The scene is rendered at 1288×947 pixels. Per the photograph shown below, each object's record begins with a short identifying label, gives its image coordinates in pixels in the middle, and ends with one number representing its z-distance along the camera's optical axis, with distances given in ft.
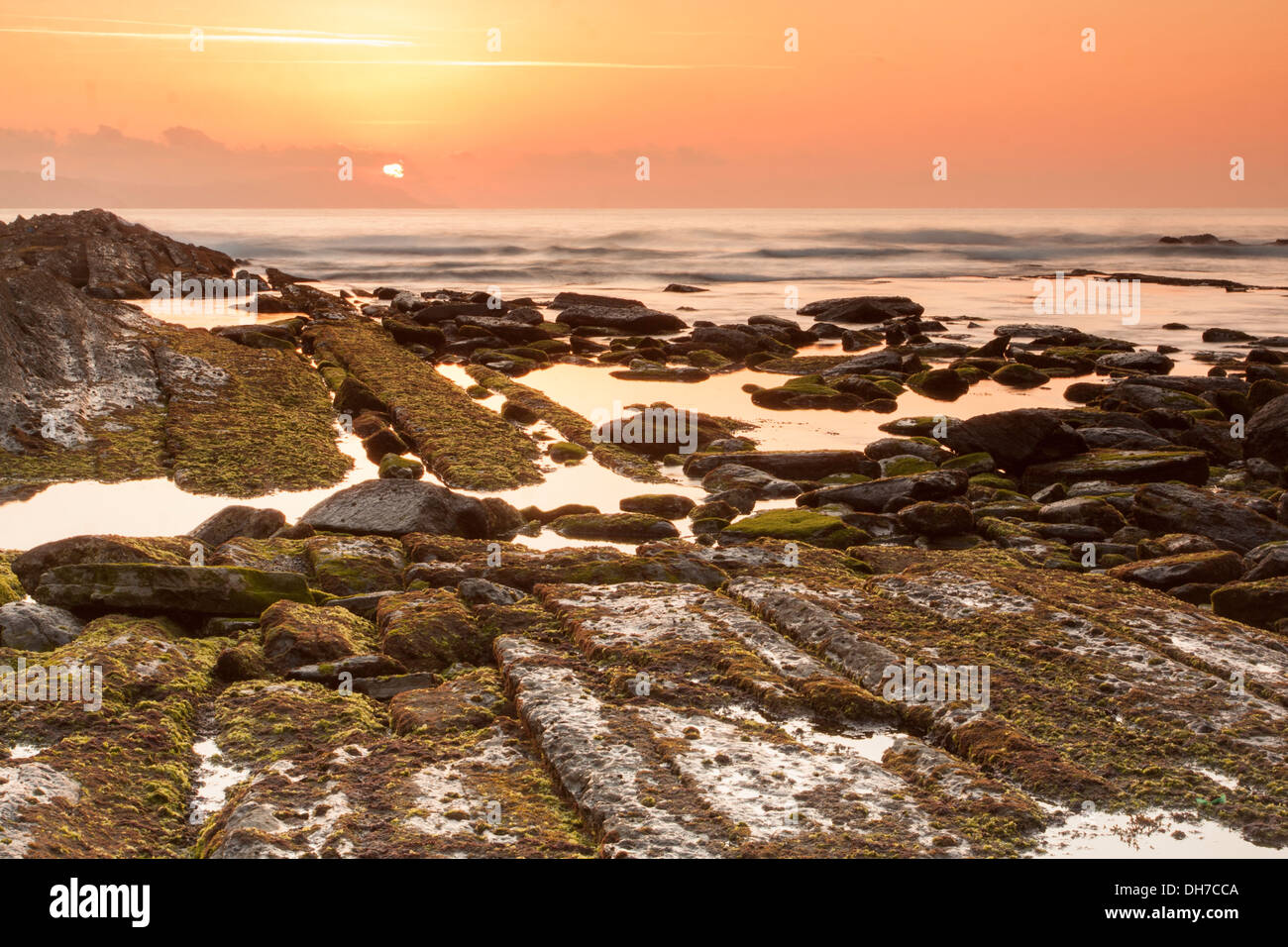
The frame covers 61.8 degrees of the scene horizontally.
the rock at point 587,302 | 155.33
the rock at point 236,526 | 46.11
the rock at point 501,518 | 50.60
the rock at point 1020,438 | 65.21
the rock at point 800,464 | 62.69
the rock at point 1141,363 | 107.34
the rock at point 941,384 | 95.14
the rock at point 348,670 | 31.37
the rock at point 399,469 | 61.11
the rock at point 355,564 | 40.57
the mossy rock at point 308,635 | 32.71
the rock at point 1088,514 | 52.75
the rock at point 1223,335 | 134.31
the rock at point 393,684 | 30.79
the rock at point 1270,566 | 41.78
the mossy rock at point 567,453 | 66.90
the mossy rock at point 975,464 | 64.23
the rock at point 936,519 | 51.67
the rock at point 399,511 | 47.44
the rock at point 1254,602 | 38.91
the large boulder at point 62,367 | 64.59
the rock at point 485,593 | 38.09
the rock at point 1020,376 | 101.71
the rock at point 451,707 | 28.07
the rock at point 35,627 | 32.63
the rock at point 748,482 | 58.95
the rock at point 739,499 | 55.98
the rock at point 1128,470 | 60.95
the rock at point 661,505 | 54.80
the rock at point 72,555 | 37.83
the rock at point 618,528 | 49.80
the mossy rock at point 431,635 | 33.50
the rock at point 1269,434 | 65.21
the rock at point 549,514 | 52.54
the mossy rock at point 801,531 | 49.47
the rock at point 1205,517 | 49.65
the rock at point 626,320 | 139.33
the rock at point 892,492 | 55.47
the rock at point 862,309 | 160.45
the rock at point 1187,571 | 42.52
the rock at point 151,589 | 35.37
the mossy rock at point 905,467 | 62.85
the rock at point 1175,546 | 46.47
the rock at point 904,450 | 66.59
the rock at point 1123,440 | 67.97
